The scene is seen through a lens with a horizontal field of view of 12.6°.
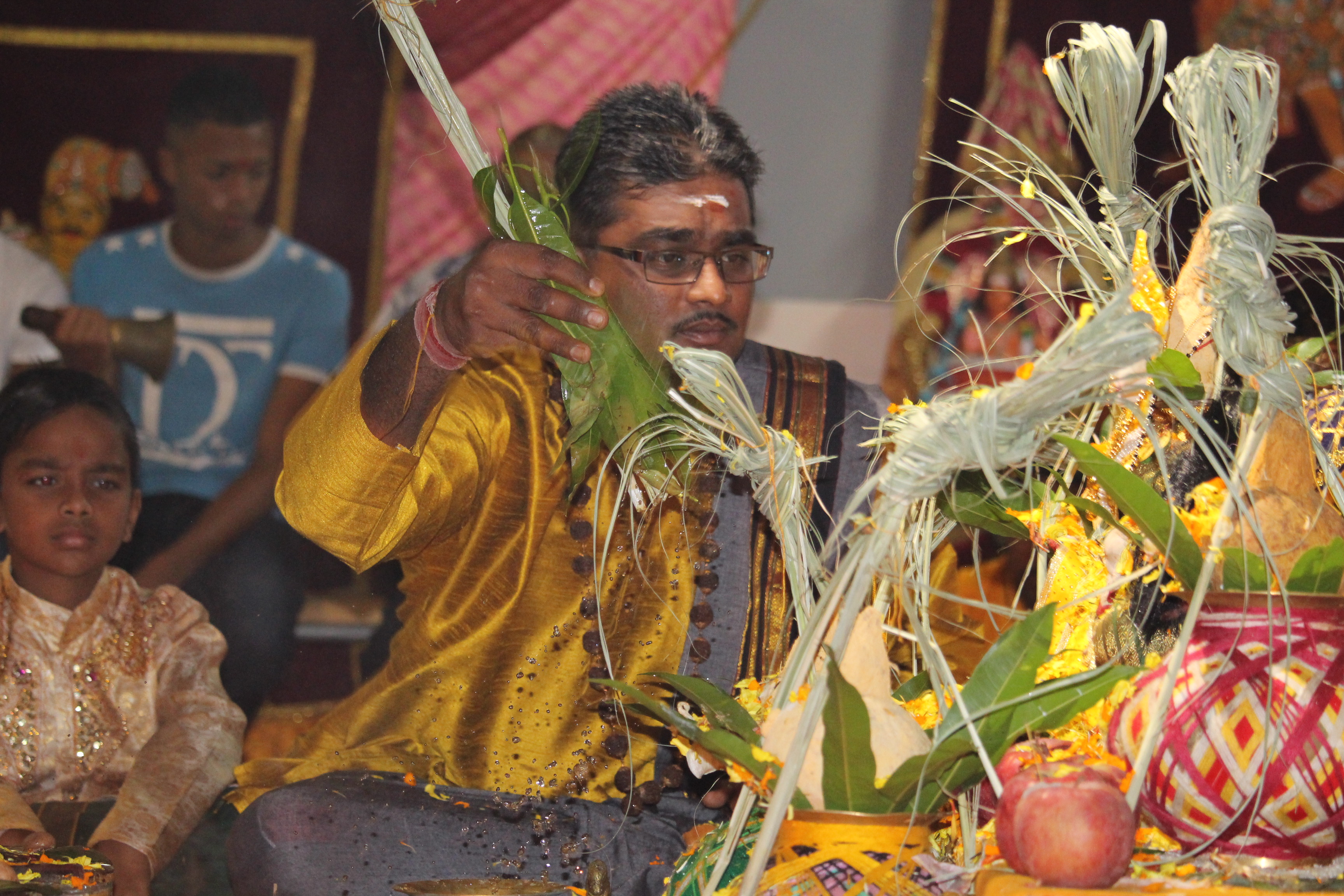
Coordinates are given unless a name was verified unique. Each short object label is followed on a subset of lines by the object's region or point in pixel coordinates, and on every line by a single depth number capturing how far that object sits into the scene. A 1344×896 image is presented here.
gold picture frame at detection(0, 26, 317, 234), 6.50
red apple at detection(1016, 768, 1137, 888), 4.25
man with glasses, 5.23
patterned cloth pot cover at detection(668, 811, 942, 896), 4.73
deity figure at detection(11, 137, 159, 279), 6.47
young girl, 5.51
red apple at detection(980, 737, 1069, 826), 4.80
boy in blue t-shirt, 6.27
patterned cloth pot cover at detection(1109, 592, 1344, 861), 4.35
